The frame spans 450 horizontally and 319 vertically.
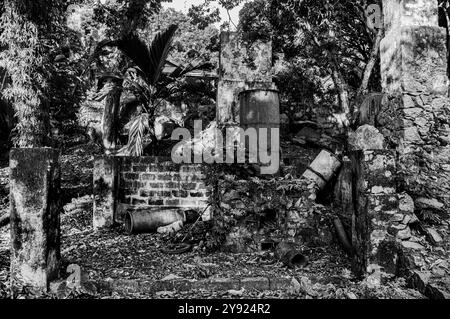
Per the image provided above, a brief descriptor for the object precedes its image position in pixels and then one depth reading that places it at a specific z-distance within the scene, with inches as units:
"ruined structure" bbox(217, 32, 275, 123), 371.6
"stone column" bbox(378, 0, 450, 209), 190.5
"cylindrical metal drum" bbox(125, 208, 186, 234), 237.5
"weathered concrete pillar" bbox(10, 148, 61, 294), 141.5
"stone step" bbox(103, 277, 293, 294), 149.2
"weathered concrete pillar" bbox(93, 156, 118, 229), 254.8
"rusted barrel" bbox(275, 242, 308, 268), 170.2
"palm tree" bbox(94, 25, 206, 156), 272.4
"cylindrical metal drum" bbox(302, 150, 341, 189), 221.3
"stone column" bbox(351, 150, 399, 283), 146.9
